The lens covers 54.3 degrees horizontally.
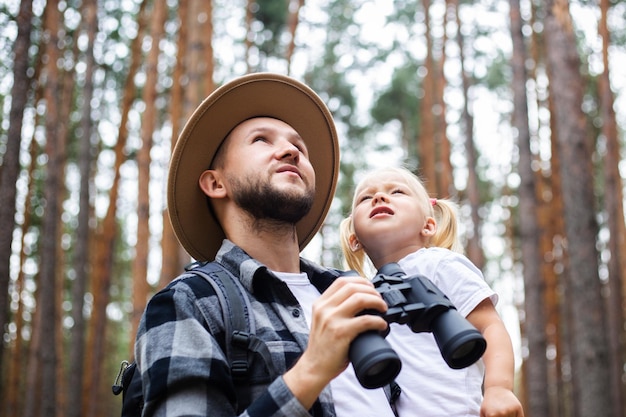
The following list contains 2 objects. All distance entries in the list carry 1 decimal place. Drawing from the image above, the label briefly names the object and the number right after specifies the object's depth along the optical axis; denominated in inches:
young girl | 61.2
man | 45.0
